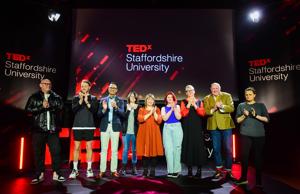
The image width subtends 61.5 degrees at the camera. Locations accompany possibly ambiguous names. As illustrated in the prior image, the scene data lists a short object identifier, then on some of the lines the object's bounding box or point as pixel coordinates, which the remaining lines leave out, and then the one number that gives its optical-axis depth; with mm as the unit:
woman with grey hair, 4191
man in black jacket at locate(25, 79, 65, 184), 4031
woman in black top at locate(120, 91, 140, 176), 4562
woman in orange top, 4285
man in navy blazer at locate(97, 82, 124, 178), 4203
